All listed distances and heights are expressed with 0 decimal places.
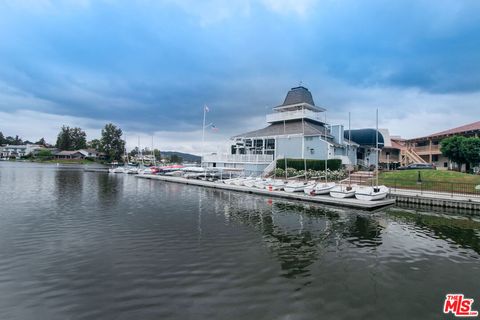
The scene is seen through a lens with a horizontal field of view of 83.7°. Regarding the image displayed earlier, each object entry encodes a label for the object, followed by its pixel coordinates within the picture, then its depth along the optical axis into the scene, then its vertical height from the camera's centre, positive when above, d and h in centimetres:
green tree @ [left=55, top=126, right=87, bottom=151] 16288 +1519
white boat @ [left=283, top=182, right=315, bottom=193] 3506 -252
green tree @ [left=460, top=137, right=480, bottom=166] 4191 +320
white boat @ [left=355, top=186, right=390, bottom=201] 2809 -267
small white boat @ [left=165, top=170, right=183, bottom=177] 6940 -225
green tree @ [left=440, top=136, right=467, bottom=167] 4353 +334
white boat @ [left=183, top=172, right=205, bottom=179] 5976 -222
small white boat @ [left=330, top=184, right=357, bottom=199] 2991 -273
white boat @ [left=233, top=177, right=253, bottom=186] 4324 -247
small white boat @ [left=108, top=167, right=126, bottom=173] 8446 -184
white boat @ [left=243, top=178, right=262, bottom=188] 4106 -246
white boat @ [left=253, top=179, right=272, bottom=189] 3931 -249
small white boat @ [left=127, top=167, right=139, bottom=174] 8355 -203
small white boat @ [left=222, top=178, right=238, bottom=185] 4565 -263
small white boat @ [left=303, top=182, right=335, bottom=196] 3212 -263
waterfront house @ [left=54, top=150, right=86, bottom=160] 14962 +476
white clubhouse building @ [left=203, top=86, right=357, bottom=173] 4984 +525
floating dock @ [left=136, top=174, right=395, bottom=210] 2670 -350
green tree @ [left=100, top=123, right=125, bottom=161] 14575 +1232
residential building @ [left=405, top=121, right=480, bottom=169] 5204 +543
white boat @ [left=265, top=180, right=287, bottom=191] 3753 -262
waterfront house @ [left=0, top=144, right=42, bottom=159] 16716 +750
